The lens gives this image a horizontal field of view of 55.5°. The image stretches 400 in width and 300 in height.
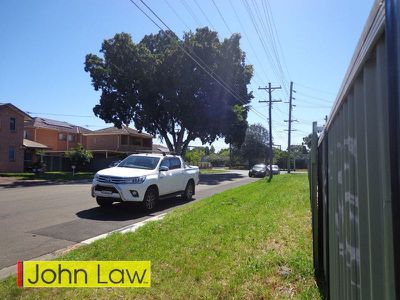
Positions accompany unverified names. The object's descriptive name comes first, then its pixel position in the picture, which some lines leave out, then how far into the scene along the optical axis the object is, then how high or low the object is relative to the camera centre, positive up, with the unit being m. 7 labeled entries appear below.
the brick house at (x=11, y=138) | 35.34 +2.78
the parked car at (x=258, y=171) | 40.91 -0.53
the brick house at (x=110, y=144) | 53.41 +3.36
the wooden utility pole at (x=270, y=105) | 36.94 +6.16
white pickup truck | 11.16 -0.43
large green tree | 38.69 +8.71
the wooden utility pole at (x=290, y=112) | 47.16 +6.83
